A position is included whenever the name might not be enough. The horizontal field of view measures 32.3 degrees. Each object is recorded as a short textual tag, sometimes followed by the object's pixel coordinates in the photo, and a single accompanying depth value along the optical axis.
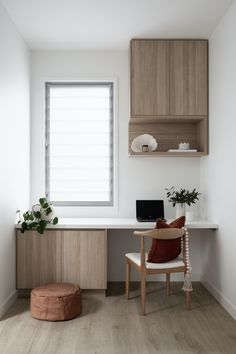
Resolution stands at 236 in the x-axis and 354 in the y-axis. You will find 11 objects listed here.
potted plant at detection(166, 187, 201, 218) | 4.37
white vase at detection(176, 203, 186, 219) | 4.37
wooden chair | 3.50
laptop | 4.48
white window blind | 4.75
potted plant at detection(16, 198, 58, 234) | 4.02
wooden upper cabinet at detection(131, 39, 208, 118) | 4.31
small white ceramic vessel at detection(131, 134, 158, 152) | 4.57
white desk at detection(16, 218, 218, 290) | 4.07
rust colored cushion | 3.60
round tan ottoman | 3.42
